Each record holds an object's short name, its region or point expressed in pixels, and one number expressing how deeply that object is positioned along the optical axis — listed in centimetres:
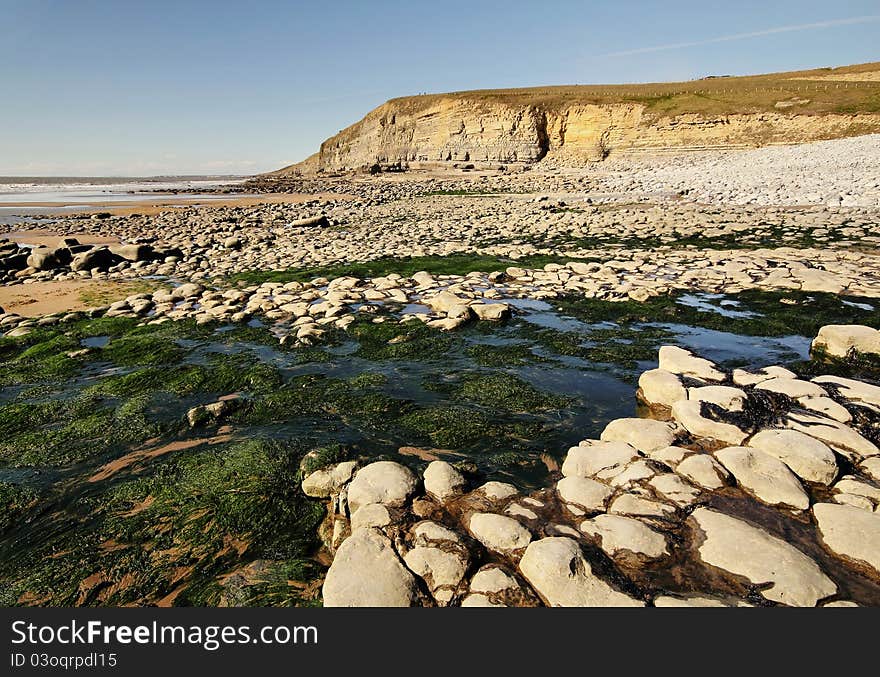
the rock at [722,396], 404
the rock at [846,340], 530
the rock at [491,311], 745
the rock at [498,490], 329
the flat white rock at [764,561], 232
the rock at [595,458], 354
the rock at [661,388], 448
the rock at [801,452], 321
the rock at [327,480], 358
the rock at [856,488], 299
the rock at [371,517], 302
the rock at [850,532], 254
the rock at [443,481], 336
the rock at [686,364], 470
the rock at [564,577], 237
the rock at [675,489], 310
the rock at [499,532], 279
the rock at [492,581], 247
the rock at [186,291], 969
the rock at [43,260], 1416
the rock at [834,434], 343
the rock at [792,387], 412
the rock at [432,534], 281
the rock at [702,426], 370
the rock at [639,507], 298
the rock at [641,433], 374
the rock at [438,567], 253
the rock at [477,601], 238
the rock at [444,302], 795
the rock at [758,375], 453
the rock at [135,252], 1447
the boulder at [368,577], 244
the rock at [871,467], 320
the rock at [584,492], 316
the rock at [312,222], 2194
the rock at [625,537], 267
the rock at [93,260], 1370
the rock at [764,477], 305
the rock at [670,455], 349
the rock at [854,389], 399
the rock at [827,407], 380
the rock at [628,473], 332
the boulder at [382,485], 326
